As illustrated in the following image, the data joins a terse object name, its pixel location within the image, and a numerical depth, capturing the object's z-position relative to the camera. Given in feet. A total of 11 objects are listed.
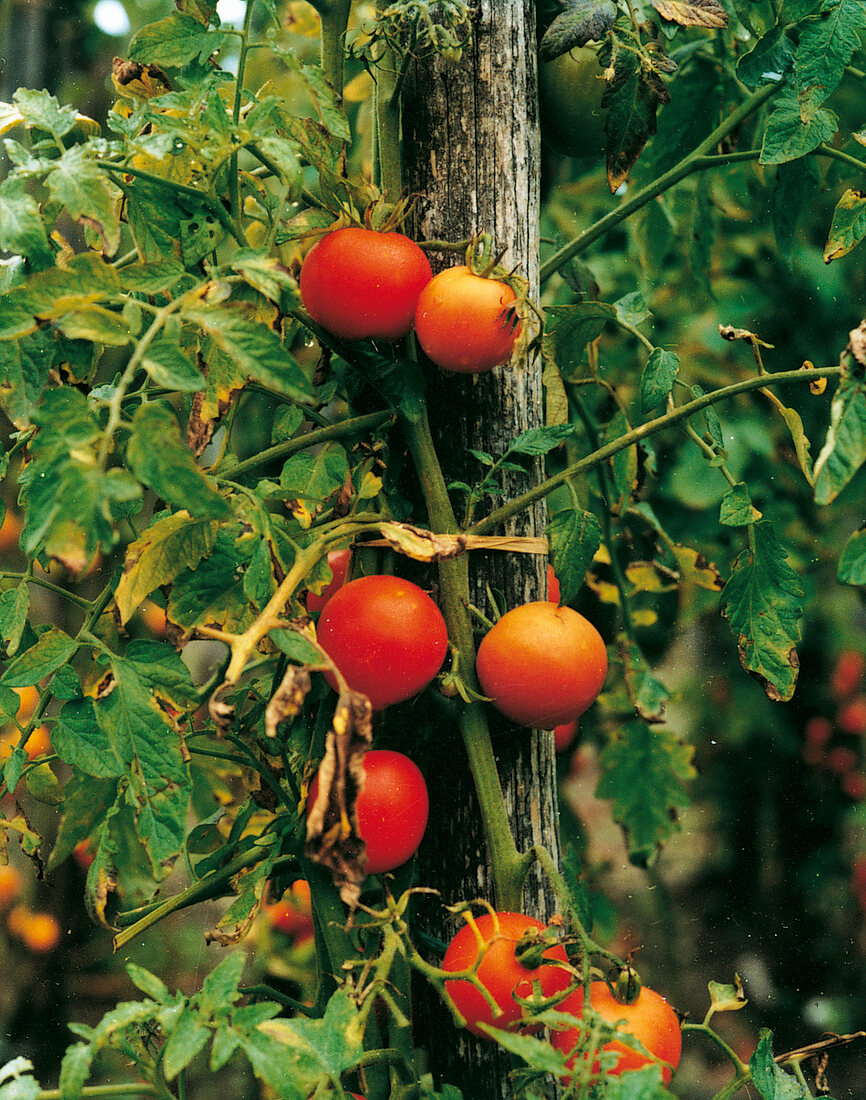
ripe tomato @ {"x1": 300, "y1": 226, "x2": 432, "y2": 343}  2.18
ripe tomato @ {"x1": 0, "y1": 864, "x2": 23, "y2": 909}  7.81
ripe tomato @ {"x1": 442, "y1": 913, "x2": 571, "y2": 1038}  1.97
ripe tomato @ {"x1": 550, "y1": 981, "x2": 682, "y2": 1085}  1.97
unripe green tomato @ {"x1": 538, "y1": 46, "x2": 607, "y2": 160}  2.72
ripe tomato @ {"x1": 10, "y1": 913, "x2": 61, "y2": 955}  7.53
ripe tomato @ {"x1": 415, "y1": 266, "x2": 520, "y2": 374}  2.14
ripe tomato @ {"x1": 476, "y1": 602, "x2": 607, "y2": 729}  2.14
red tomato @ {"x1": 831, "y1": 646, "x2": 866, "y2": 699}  7.02
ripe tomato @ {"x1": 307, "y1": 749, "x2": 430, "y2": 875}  2.05
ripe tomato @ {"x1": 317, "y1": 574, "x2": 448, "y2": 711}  2.04
